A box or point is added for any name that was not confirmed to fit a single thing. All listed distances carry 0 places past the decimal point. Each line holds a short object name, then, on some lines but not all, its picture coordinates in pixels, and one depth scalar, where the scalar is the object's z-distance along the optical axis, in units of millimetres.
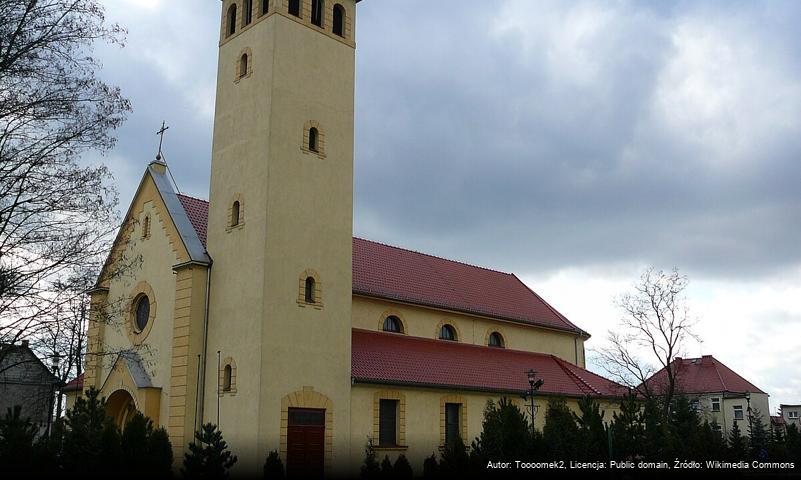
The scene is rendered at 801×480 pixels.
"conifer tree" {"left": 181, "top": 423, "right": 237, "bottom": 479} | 20109
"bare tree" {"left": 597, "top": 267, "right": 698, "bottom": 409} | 41312
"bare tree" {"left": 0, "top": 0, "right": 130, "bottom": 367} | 16156
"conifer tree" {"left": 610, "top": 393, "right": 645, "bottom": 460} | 26766
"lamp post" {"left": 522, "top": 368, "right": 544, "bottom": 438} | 29497
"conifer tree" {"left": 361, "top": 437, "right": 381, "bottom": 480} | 24797
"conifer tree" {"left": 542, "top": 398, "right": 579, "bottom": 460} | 25328
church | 25434
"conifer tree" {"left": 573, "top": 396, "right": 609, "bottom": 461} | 25391
